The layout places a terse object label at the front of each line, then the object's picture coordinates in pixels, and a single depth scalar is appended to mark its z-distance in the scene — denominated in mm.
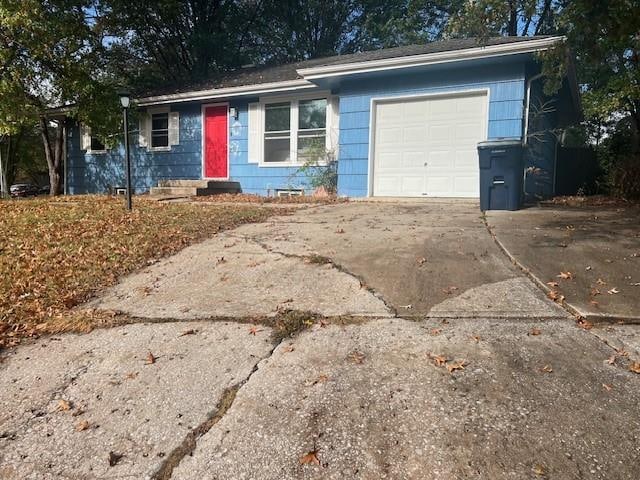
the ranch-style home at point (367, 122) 10047
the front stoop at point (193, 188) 13086
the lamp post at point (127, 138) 9188
